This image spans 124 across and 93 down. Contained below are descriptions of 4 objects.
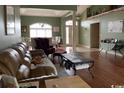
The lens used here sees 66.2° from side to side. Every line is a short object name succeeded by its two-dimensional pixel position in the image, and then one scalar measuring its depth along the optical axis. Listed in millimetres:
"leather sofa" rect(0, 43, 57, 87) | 1368
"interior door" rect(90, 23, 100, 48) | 7137
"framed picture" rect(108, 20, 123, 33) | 4710
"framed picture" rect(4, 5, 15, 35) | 2111
